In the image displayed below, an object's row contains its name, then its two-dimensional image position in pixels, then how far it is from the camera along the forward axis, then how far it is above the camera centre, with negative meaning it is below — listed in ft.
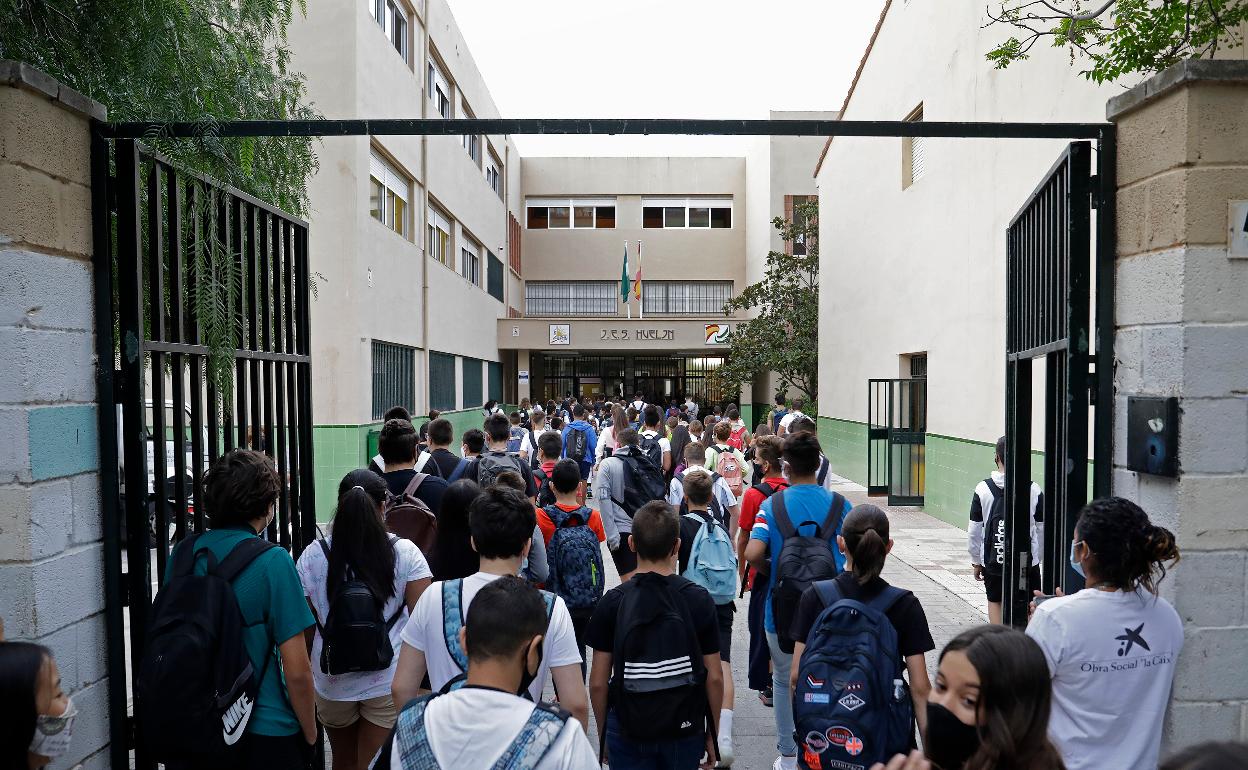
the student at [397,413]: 24.94 -1.23
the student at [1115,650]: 9.42 -3.01
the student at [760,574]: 17.48 -4.13
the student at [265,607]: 10.48 -2.80
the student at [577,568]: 16.81 -3.78
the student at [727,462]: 31.60 -3.31
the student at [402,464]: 17.95 -1.93
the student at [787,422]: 37.50 -2.32
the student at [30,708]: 7.09 -2.75
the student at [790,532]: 15.75 -2.98
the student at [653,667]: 11.40 -3.93
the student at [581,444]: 38.65 -3.28
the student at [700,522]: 17.73 -3.16
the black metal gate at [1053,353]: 12.43 +0.22
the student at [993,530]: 19.88 -3.74
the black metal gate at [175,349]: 11.92 +0.34
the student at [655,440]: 32.50 -2.65
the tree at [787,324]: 83.05 +4.28
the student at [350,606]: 12.28 -3.34
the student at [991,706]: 6.44 -2.54
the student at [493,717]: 6.95 -2.77
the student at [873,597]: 11.35 -2.98
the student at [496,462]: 21.82 -2.34
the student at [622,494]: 22.63 -3.25
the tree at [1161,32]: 15.99 +6.41
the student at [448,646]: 10.25 -3.24
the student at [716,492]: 25.63 -3.65
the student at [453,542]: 15.37 -3.02
